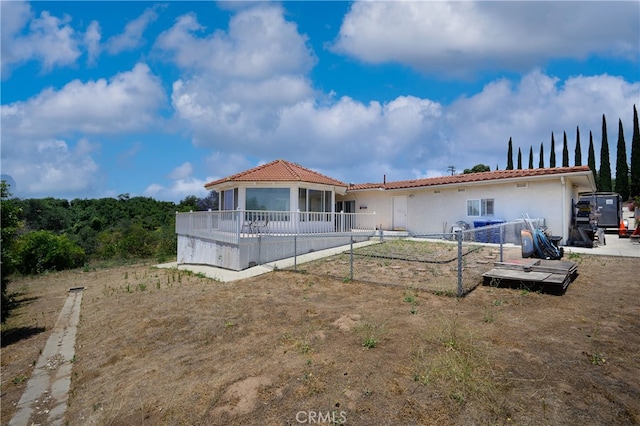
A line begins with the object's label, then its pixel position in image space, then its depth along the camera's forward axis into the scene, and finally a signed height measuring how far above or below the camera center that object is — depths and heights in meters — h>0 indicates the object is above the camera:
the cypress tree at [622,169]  39.25 +5.27
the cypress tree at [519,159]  48.56 +7.92
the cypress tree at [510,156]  48.42 +8.36
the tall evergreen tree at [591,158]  42.62 +7.01
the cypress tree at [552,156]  46.22 +7.99
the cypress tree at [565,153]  44.97 +8.11
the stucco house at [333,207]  13.29 +0.42
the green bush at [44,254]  22.17 -2.35
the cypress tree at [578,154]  43.47 +7.70
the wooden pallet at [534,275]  7.16 -1.32
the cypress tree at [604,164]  39.94 +5.94
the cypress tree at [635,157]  38.03 +6.36
